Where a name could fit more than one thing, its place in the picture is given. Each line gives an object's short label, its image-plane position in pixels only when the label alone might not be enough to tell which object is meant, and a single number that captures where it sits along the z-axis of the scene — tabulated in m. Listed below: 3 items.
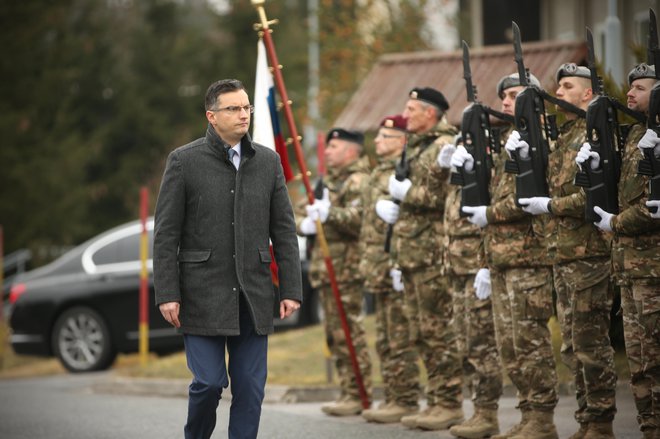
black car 35.34
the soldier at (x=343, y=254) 23.09
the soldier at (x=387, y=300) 21.50
